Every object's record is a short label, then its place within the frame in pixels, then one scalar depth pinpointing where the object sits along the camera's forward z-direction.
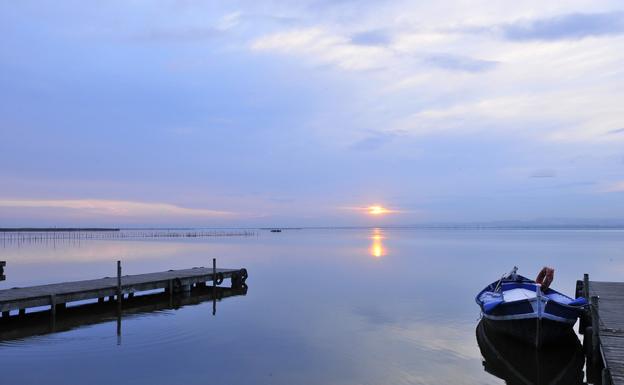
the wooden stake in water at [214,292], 23.05
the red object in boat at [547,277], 17.80
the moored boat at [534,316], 14.80
